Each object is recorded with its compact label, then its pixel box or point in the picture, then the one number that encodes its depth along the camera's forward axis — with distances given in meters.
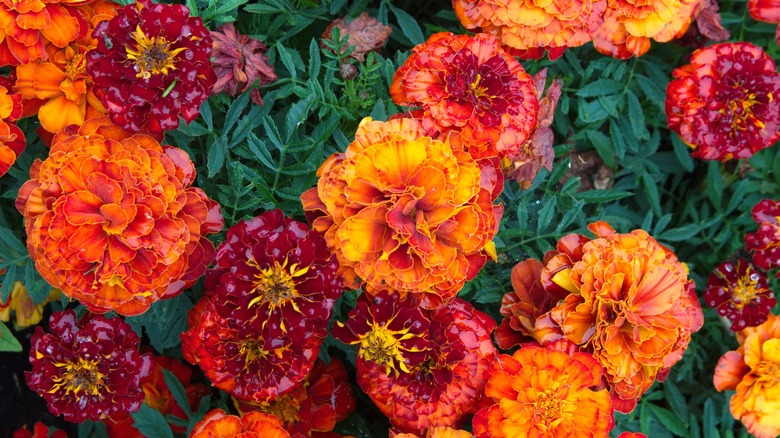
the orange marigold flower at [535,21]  0.55
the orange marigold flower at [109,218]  0.50
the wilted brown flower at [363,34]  0.57
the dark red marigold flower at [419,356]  0.52
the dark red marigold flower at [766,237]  0.59
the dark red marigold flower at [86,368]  0.54
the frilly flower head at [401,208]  0.50
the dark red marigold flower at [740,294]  0.60
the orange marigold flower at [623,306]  0.53
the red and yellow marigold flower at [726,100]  0.58
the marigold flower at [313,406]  0.56
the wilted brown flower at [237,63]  0.54
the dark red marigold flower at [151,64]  0.51
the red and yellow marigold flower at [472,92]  0.53
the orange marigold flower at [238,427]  0.53
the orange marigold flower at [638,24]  0.57
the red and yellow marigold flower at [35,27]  0.52
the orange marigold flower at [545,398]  0.53
